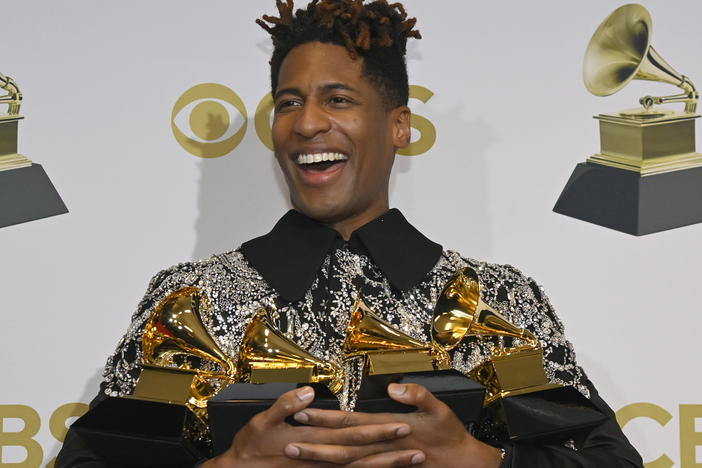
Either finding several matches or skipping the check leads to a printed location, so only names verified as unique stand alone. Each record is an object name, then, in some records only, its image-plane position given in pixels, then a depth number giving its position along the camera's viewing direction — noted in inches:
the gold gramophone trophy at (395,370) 147.4
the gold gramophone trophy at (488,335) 150.5
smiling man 154.6
